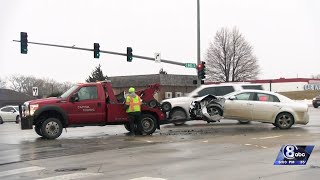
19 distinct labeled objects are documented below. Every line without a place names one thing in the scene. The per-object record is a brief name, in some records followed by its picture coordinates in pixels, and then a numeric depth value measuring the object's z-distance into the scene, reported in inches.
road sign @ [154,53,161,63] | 1446.9
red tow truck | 624.1
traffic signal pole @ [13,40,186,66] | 1388.7
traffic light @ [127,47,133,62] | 1411.2
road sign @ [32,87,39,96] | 1674.0
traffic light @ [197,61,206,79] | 1355.8
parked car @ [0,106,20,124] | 1498.5
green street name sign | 1457.9
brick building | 3203.7
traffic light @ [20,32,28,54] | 1262.3
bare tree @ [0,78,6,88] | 4606.3
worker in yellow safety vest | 645.9
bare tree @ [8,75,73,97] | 4594.0
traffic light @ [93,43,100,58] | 1382.9
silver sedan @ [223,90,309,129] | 697.6
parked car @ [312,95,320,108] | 1719.9
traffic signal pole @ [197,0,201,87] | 1326.3
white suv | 811.4
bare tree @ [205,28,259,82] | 3198.8
